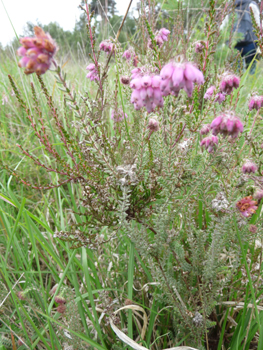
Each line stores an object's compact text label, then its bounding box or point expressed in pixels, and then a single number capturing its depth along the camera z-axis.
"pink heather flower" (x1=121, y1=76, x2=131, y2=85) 0.33
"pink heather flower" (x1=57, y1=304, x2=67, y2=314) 0.26
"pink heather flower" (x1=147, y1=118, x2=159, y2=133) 0.27
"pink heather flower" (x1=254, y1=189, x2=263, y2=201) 0.28
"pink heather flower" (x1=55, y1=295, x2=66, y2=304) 0.26
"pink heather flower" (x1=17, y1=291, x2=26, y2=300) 0.26
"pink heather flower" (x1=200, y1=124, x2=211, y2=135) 0.29
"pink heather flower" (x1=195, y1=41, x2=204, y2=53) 0.33
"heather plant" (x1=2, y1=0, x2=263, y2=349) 0.24
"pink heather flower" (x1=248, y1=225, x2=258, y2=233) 0.27
